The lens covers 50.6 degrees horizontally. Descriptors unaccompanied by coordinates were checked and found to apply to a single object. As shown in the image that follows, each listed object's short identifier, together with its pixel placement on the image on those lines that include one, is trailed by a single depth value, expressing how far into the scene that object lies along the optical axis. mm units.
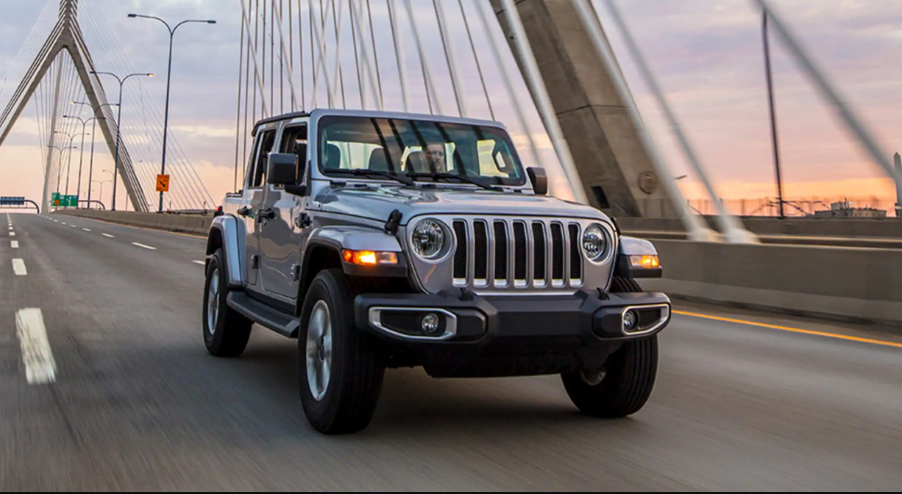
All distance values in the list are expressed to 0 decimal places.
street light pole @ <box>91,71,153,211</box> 71650
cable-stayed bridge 70812
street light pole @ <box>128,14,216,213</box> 50906
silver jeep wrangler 4445
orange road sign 53938
